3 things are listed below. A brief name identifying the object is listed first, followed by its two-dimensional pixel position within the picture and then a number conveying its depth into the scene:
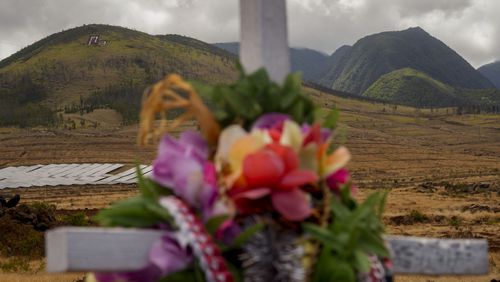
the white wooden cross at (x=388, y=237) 2.19
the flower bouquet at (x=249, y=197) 1.73
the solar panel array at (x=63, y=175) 55.97
